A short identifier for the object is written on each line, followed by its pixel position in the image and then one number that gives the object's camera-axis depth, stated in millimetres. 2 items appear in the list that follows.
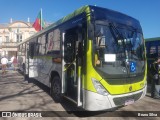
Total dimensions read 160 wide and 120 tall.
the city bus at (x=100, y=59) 3151
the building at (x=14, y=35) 31063
